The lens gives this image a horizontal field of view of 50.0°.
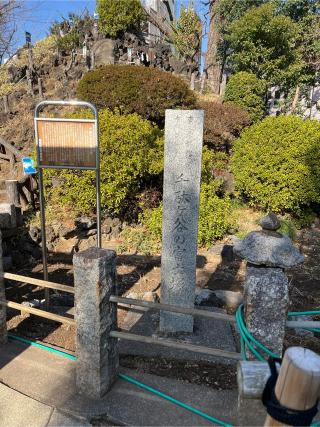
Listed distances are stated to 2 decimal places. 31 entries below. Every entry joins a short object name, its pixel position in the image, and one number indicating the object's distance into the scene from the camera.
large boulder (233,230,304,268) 2.04
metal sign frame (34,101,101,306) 3.57
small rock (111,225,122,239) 7.05
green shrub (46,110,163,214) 6.69
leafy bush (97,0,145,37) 17.70
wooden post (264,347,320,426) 1.21
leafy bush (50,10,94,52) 18.69
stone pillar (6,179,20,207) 7.00
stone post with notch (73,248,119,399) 2.37
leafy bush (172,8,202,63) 17.75
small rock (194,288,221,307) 4.45
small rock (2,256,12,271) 5.37
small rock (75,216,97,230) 7.04
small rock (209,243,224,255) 6.29
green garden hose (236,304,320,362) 1.94
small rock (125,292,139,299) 4.59
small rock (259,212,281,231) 2.13
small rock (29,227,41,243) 6.34
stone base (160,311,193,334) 3.66
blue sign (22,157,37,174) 6.89
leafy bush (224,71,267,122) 11.71
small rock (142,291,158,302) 4.45
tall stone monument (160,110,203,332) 3.30
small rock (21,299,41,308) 4.08
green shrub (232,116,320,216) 7.58
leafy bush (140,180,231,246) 6.46
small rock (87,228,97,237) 7.02
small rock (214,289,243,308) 4.48
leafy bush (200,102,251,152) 9.22
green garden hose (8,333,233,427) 2.35
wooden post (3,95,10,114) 13.76
